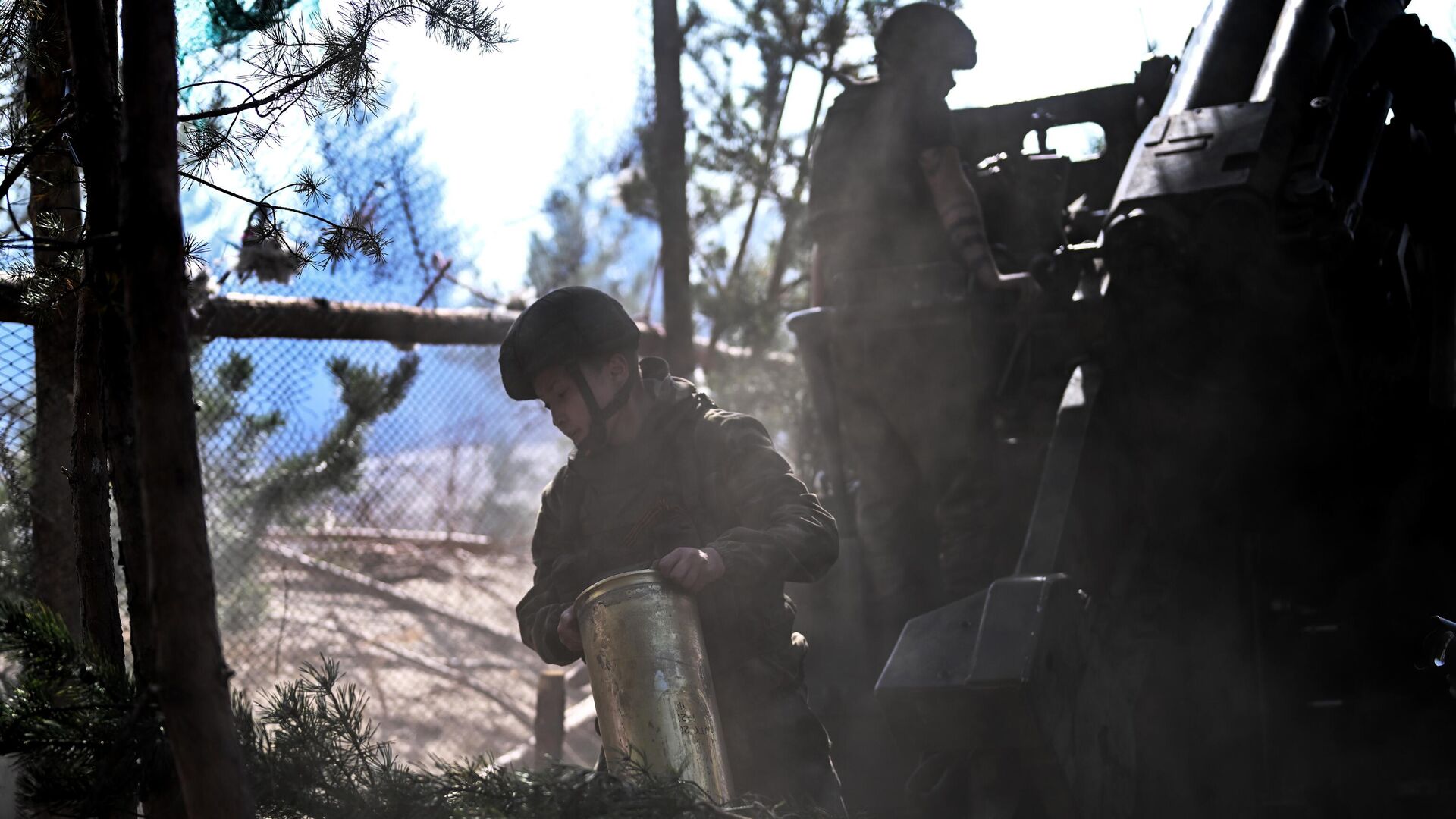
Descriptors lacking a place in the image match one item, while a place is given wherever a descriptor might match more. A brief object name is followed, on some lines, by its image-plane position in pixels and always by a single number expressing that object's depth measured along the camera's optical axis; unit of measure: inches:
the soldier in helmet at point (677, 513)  116.2
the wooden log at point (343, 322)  182.1
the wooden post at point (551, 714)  230.2
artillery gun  140.1
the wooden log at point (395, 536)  260.0
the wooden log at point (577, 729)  259.4
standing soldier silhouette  174.9
